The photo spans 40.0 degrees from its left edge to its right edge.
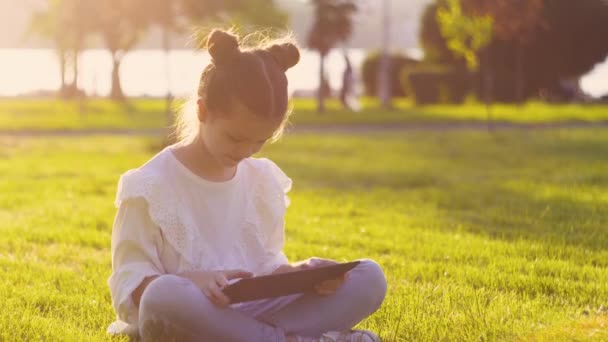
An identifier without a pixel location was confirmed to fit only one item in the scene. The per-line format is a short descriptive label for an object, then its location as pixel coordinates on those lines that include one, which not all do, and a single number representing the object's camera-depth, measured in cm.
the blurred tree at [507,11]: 1689
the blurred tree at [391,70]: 4344
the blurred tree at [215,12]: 2022
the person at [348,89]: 3738
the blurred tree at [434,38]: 3681
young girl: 321
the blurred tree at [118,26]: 2070
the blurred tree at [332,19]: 3375
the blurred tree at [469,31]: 1994
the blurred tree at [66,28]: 2919
